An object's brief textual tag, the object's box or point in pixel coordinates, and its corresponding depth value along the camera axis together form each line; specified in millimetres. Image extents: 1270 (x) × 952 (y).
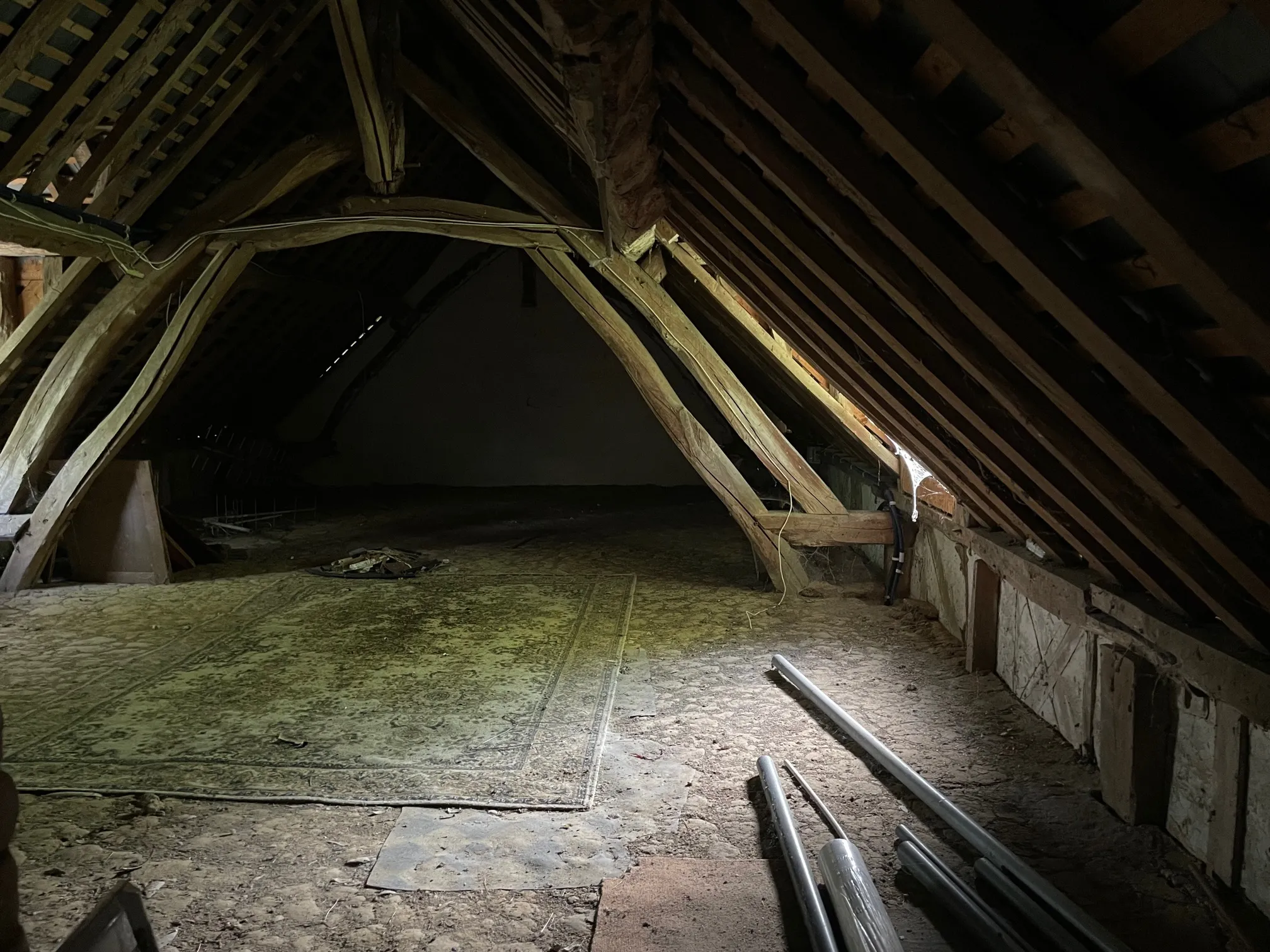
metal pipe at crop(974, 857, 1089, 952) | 1851
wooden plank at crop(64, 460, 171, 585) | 5520
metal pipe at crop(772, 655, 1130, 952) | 1854
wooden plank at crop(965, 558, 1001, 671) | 3736
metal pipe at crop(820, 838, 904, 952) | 1816
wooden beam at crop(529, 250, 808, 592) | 5109
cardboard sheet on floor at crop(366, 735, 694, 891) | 2273
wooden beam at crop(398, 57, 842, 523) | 4883
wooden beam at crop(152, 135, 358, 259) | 4922
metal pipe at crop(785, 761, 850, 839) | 2441
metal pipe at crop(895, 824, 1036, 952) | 1907
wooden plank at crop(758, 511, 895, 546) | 5004
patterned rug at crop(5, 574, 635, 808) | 2826
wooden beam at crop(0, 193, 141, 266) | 4055
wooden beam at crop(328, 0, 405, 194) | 4125
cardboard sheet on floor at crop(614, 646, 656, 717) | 3426
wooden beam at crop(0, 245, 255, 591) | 5242
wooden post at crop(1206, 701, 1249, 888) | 2061
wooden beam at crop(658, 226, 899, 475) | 4773
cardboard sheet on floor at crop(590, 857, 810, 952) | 1995
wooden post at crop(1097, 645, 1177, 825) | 2422
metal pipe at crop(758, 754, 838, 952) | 1905
